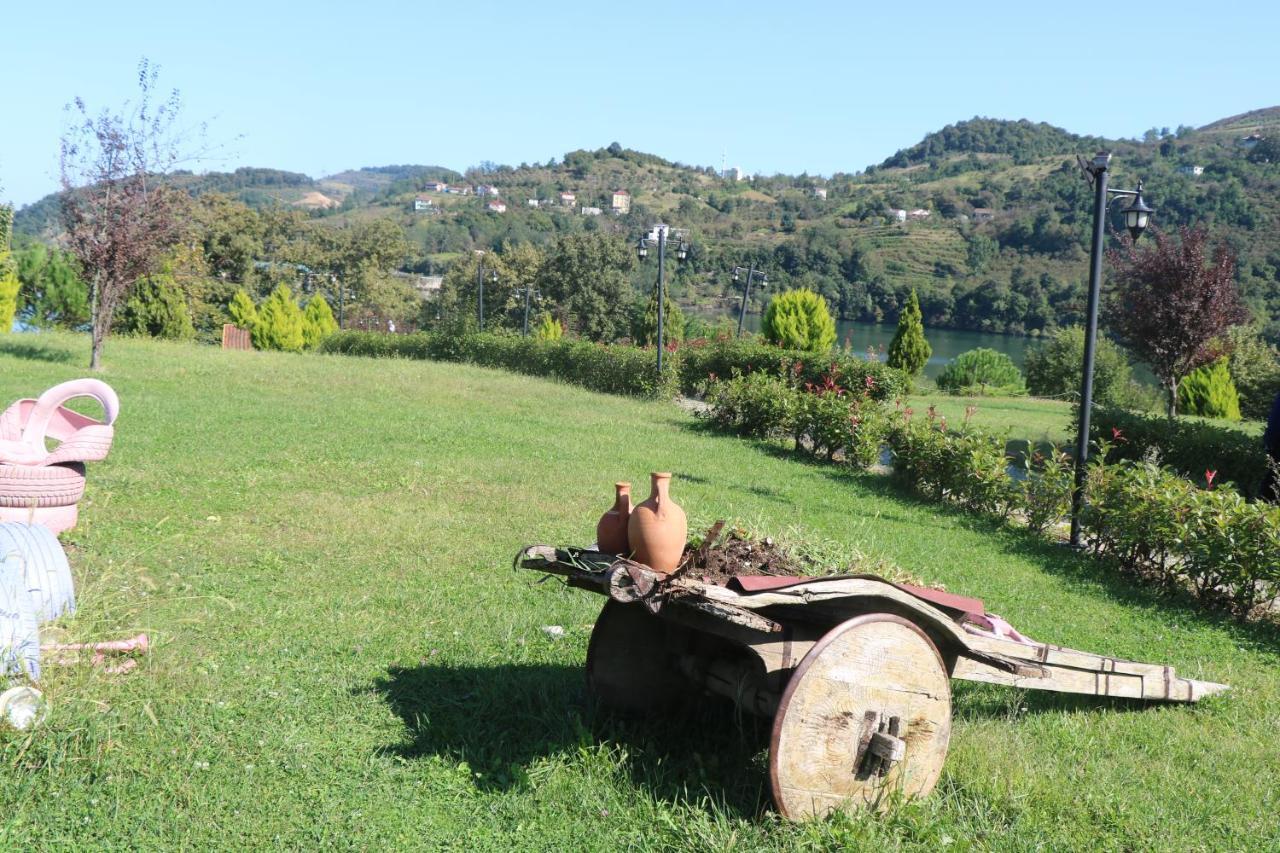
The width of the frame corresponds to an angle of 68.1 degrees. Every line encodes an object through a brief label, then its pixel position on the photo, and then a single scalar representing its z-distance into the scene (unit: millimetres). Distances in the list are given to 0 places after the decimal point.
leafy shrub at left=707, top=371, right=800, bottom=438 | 13781
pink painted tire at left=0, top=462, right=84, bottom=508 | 5941
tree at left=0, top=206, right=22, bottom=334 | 25953
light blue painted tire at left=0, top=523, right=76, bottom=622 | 4000
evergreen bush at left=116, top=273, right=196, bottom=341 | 27938
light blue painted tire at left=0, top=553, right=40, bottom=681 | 3551
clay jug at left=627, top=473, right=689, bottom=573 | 3314
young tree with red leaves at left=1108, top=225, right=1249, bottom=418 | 17828
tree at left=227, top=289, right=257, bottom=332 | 36312
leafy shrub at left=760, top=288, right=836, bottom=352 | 29625
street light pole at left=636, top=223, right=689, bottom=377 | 19188
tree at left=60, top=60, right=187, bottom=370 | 16234
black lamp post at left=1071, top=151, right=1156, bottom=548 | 7926
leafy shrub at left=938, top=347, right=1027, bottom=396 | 34094
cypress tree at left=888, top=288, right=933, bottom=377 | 29188
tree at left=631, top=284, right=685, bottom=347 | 33469
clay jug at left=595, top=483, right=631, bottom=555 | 3512
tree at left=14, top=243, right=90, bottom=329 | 33188
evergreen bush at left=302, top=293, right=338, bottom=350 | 37750
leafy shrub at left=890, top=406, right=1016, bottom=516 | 9422
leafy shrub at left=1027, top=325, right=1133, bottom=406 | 27797
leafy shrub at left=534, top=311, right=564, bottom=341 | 35469
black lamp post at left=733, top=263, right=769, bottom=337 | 30003
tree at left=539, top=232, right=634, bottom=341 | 50656
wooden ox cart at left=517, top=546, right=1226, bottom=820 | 2939
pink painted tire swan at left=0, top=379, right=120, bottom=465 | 6184
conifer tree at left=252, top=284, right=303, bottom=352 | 34781
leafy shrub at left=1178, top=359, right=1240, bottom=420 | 23031
